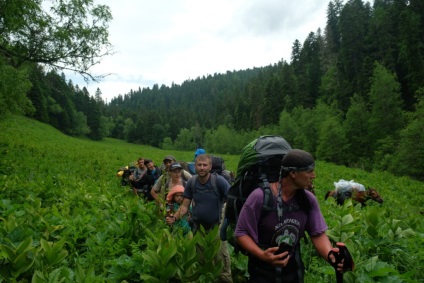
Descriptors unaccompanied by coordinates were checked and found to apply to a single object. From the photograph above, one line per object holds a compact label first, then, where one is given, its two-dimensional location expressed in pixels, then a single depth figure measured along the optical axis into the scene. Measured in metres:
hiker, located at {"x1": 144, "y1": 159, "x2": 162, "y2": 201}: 9.52
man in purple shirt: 2.64
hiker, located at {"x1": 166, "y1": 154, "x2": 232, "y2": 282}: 5.02
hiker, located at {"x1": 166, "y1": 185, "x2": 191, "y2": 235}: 5.84
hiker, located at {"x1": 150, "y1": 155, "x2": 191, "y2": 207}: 6.71
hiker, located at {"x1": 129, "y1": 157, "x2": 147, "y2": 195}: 9.62
